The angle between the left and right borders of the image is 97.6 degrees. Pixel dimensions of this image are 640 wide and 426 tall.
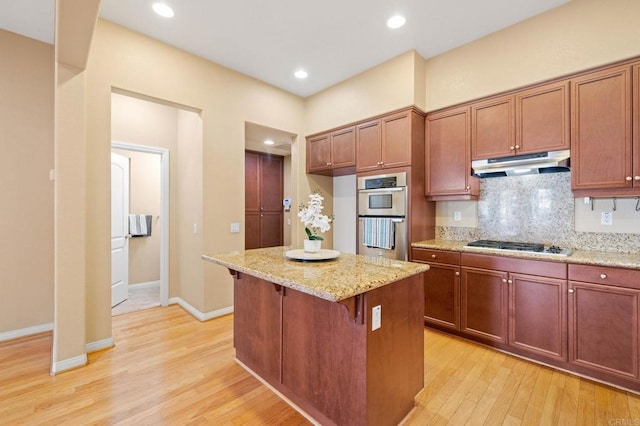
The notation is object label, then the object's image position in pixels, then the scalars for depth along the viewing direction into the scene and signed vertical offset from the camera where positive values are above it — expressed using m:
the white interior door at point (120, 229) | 3.86 -0.23
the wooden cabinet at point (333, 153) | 3.84 +0.86
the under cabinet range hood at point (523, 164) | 2.49 +0.44
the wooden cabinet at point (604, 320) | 1.98 -0.81
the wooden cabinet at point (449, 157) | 3.07 +0.62
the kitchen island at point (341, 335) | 1.47 -0.75
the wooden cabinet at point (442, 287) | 2.84 -0.80
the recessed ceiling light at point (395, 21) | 2.65 +1.83
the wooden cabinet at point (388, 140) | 3.21 +0.86
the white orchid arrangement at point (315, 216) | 2.09 -0.03
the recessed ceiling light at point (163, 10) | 2.49 +1.85
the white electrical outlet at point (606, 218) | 2.48 -0.07
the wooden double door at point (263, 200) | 5.73 +0.26
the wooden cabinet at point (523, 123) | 2.50 +0.85
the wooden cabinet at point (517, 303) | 2.28 -0.82
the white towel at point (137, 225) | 4.52 -0.20
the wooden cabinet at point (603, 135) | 2.21 +0.62
